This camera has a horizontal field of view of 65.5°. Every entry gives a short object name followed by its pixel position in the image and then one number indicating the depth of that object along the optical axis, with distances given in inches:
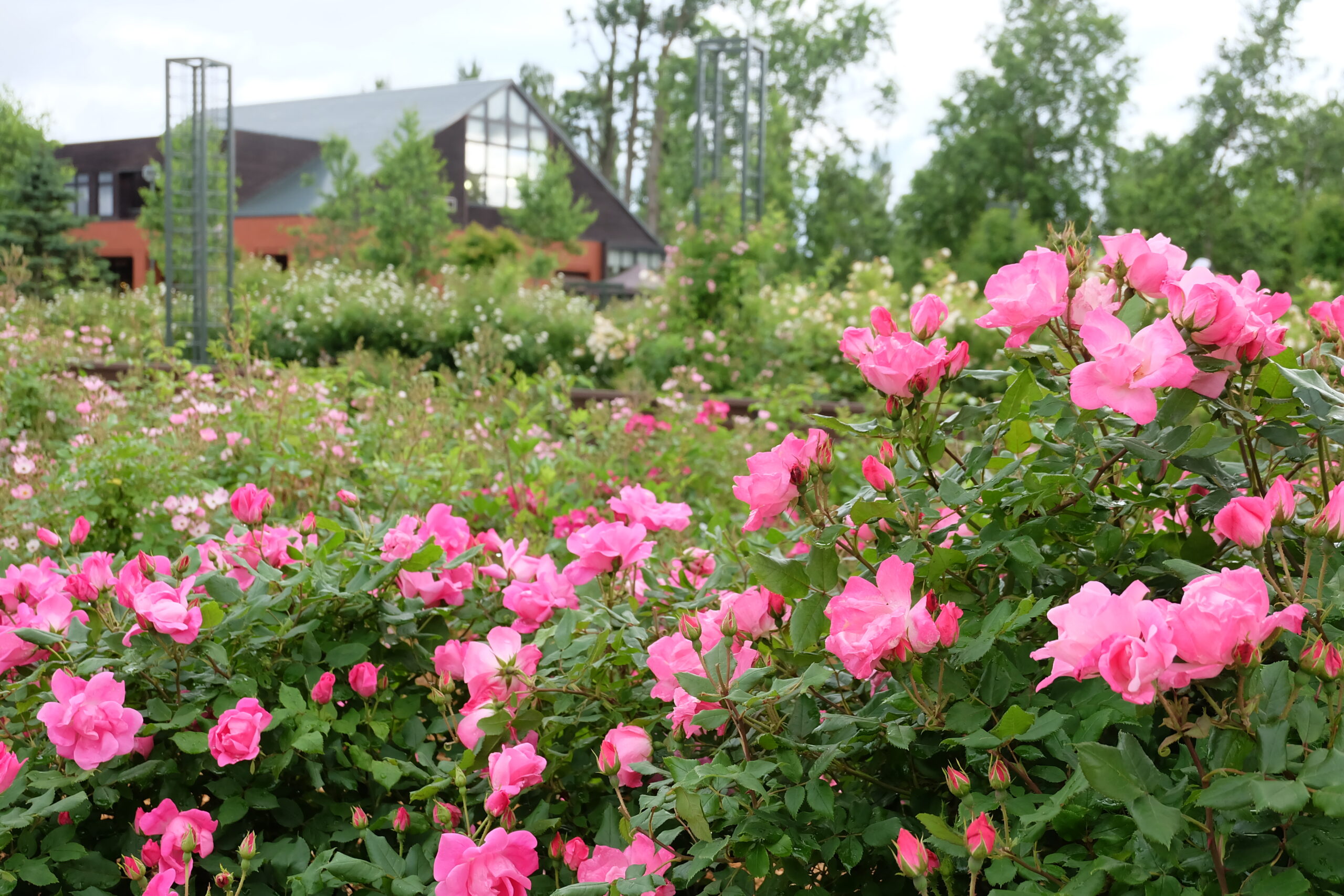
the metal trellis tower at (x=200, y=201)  506.3
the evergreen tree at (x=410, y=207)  1031.0
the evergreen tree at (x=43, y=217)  1122.7
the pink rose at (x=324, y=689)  57.7
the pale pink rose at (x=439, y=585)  62.9
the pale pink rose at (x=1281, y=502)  37.7
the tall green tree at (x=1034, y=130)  1365.7
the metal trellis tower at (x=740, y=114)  463.8
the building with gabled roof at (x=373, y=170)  1253.7
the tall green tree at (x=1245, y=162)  1162.6
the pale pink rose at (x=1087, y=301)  46.6
